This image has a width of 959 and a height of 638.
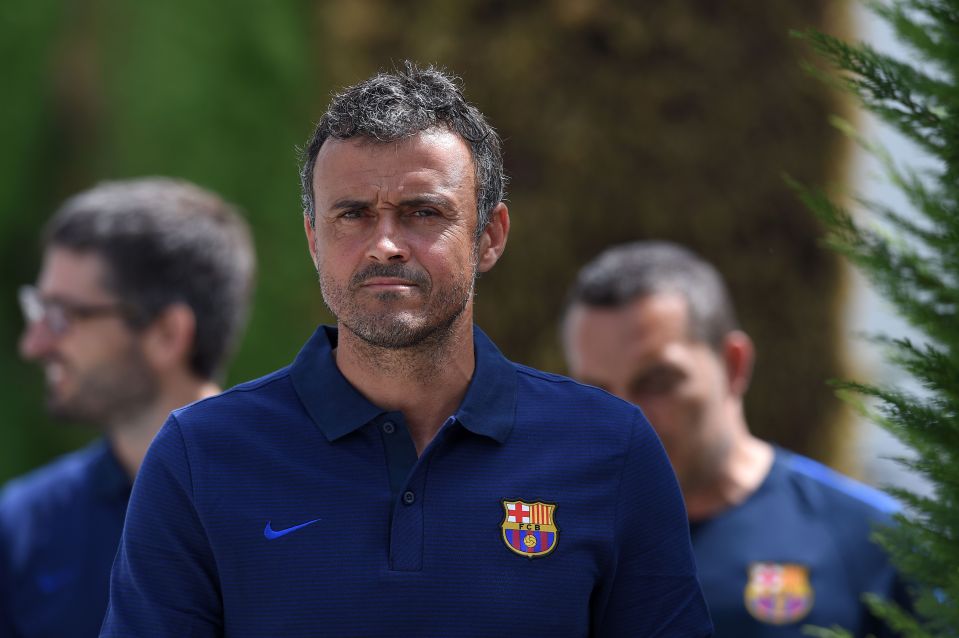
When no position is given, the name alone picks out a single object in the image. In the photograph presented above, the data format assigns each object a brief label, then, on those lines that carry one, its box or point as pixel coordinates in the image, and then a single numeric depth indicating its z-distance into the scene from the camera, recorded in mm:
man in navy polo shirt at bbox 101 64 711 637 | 8813
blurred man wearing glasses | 9948
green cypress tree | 8875
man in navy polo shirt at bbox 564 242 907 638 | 9799
